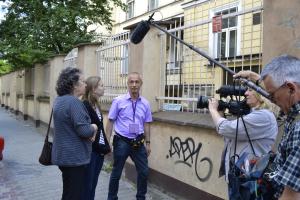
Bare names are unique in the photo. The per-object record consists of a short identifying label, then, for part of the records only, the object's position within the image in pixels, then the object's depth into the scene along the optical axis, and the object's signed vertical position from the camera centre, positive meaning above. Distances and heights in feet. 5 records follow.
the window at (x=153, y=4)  50.21 +13.94
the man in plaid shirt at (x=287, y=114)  4.78 -0.42
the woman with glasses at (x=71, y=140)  9.65 -1.67
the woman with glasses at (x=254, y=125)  8.23 -0.98
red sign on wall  12.42 +2.63
